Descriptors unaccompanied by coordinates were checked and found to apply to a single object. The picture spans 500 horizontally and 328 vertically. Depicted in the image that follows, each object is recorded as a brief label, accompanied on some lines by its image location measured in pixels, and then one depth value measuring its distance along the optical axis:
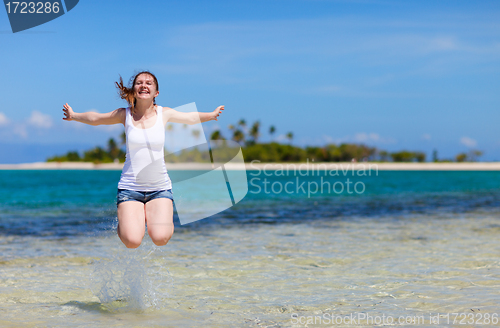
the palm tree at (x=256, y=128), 147.62
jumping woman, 5.87
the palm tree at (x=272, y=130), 153.50
